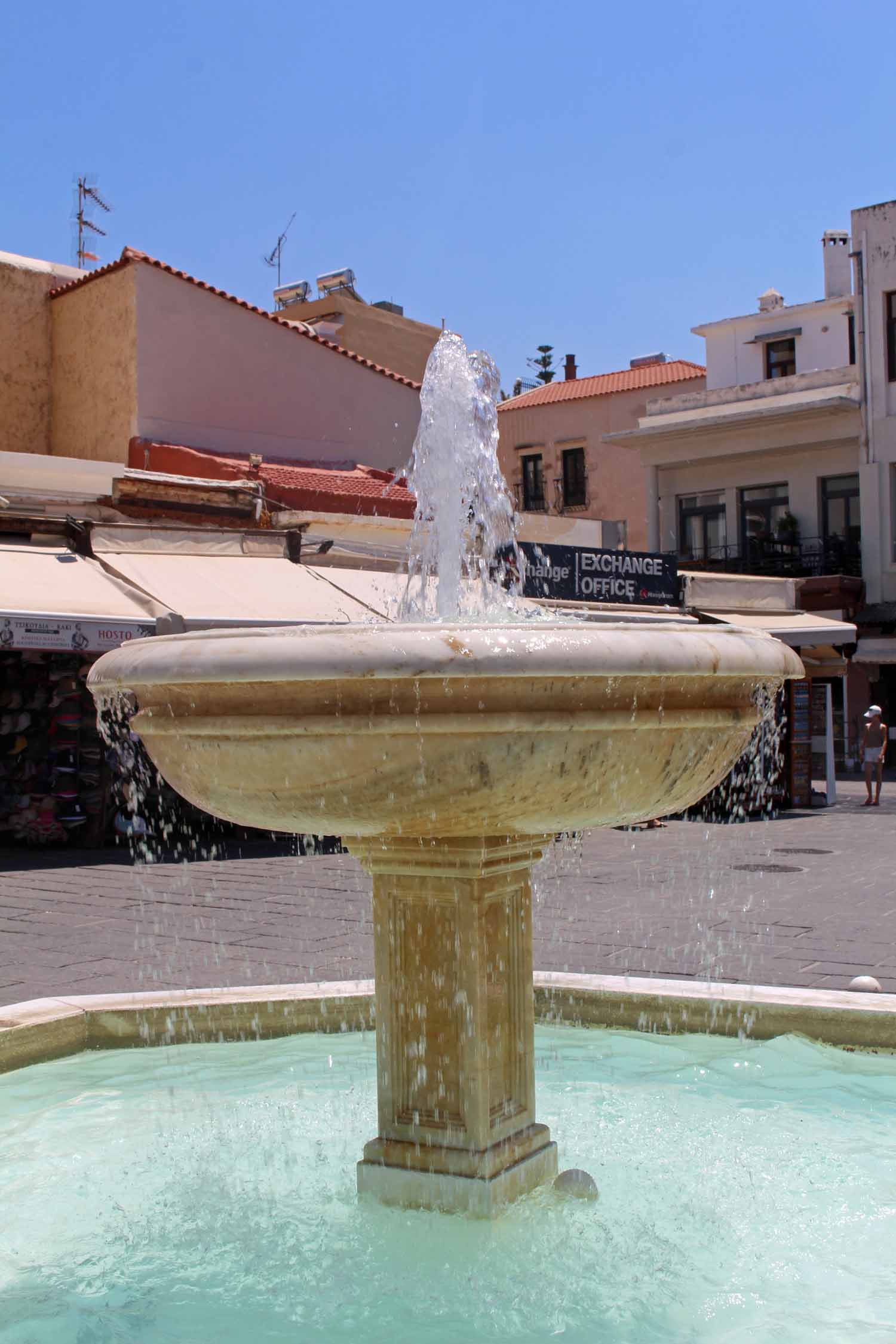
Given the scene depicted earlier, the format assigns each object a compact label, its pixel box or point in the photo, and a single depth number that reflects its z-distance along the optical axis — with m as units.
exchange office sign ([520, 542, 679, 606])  13.86
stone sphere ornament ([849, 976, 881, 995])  5.04
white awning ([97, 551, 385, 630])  11.13
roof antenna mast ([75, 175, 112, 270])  22.84
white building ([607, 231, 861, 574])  29.27
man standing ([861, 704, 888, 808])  16.66
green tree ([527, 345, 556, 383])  53.41
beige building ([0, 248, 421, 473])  16.33
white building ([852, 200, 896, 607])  28.11
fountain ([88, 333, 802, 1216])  2.28
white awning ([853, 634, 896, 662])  26.53
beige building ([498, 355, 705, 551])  34.66
